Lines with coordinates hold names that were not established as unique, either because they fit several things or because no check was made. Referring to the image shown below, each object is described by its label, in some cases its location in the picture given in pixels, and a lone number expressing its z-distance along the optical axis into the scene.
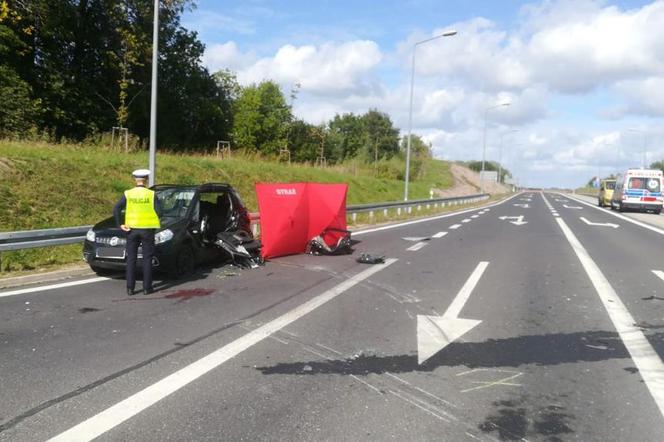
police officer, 7.59
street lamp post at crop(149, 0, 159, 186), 13.15
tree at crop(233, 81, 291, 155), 53.12
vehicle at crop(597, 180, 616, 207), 42.88
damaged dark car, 8.43
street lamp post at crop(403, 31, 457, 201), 29.51
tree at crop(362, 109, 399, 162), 87.75
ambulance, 34.66
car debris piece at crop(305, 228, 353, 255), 12.11
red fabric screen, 11.13
